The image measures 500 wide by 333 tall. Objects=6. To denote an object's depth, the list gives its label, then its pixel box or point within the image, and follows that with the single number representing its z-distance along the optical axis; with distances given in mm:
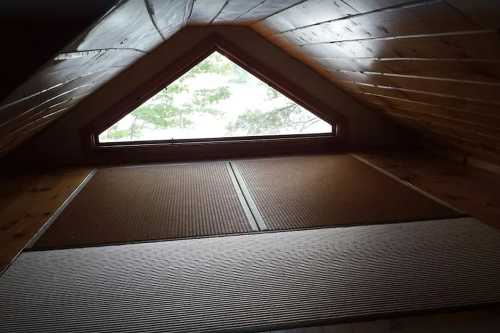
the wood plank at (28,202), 1908
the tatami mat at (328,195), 2105
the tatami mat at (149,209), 1960
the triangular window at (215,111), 3424
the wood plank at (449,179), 2230
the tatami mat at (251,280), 1311
